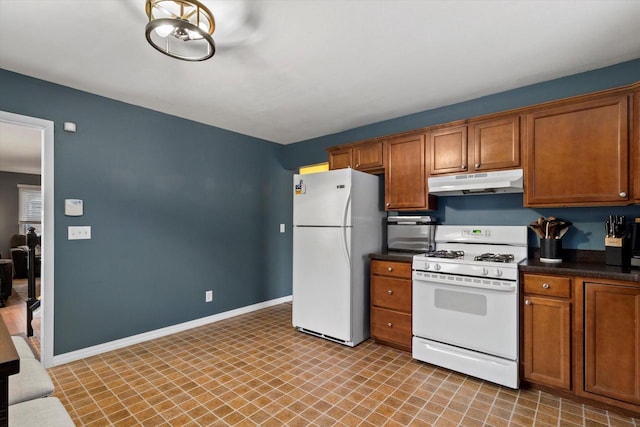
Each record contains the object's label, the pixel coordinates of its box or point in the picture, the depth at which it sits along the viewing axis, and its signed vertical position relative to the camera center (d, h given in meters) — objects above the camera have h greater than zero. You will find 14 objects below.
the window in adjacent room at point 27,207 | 7.34 +0.16
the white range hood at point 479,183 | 2.61 +0.25
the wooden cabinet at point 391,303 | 2.97 -0.88
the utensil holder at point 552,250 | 2.51 -0.31
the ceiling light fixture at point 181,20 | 1.63 +1.10
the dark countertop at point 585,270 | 1.98 -0.39
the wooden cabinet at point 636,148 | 2.15 +0.43
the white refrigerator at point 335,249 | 3.18 -0.39
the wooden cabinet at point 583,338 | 1.98 -0.85
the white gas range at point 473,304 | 2.35 -0.74
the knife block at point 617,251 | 2.25 -0.28
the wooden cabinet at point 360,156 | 3.48 +0.65
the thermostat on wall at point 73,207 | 2.81 +0.06
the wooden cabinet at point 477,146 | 2.67 +0.59
